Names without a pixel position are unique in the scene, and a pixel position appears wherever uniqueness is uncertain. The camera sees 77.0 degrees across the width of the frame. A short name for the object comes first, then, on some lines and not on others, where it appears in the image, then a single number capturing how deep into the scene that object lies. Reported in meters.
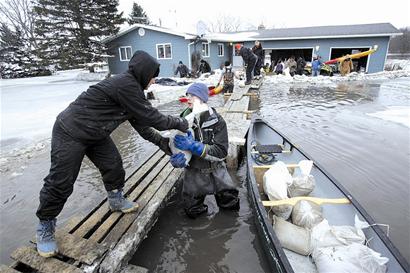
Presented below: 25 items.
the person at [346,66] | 18.41
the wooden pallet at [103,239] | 2.22
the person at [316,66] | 17.71
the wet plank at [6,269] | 2.13
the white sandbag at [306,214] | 2.62
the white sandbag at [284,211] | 2.82
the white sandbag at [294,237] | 2.43
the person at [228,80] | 10.85
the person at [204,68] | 18.05
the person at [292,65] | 18.73
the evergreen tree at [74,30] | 18.85
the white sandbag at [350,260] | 1.98
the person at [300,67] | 18.78
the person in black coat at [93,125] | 2.18
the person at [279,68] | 18.59
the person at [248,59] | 11.16
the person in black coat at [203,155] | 2.76
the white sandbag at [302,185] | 3.07
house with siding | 18.52
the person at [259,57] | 13.63
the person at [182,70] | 17.10
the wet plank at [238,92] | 9.12
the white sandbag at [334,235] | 2.28
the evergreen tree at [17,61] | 22.97
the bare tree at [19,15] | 31.72
